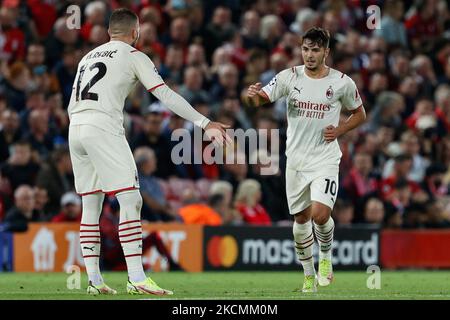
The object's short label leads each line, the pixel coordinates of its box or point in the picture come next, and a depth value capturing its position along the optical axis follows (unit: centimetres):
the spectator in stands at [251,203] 1859
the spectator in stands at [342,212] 1938
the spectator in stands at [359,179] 1983
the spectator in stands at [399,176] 2045
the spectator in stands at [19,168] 1766
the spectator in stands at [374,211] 1958
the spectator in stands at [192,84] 2003
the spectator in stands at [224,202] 1823
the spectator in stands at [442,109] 2205
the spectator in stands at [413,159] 2081
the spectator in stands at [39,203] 1761
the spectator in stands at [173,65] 2047
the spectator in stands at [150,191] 1803
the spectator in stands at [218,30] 2188
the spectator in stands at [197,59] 2073
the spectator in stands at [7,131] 1805
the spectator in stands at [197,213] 1839
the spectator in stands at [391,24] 2378
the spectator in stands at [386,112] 2166
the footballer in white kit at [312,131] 1225
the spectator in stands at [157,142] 1864
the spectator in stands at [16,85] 1897
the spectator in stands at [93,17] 2012
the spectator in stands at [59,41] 1975
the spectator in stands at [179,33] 2122
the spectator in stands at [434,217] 2014
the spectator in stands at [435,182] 2097
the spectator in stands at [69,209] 1744
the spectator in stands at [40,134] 1825
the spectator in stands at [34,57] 1944
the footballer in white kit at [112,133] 1120
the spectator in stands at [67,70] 1950
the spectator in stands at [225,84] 2052
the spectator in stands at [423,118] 2186
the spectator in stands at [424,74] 2317
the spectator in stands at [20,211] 1714
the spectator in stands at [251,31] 2231
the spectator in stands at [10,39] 1983
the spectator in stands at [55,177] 1767
